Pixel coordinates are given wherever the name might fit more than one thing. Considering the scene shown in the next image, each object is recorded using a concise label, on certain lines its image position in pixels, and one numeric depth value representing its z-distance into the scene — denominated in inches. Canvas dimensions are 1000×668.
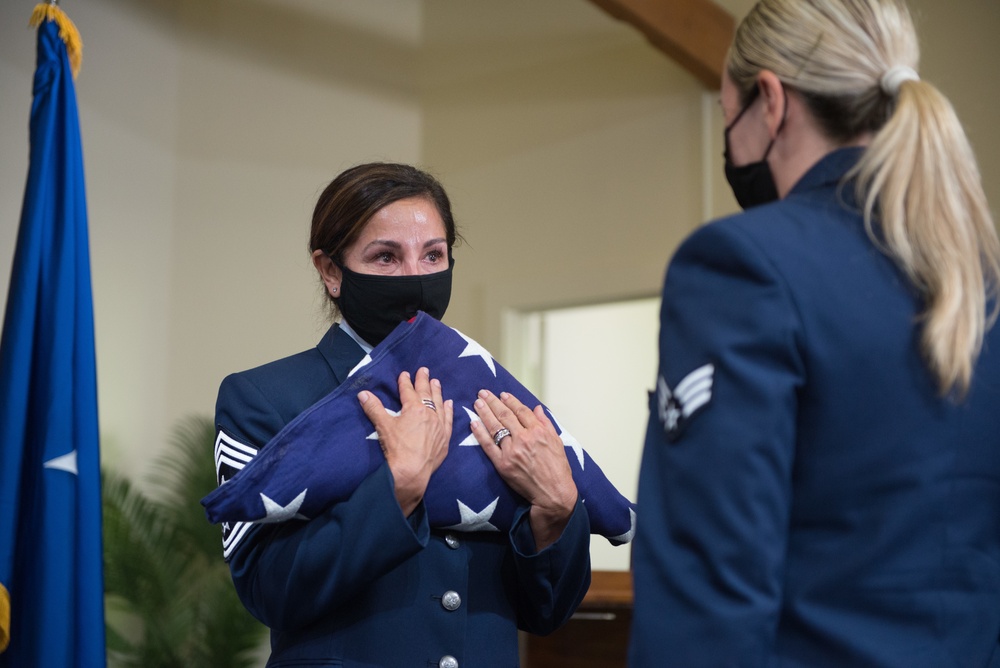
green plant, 267.7
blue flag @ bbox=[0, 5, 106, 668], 169.2
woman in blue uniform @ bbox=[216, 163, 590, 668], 138.4
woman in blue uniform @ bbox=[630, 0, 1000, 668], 121.8
